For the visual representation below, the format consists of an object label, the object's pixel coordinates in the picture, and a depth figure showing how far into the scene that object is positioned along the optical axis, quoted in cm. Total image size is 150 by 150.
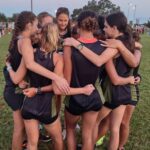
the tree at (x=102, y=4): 5004
